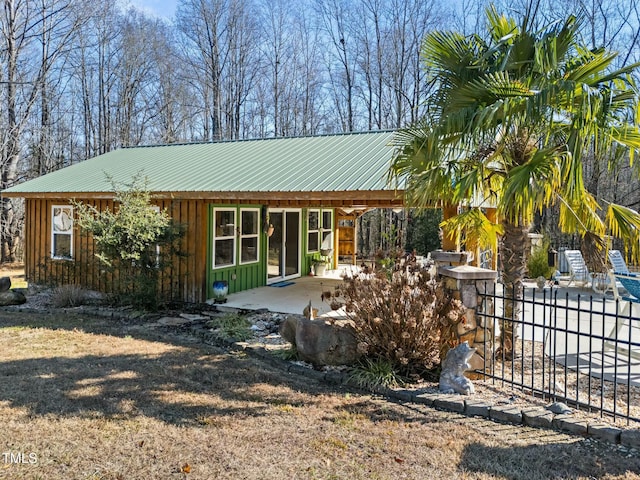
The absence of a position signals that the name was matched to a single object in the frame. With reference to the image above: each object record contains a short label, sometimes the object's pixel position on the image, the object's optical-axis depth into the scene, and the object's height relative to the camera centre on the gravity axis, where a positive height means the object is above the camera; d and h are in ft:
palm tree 14.38 +3.33
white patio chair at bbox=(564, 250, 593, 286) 38.06 -3.41
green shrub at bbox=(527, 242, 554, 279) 40.86 -3.39
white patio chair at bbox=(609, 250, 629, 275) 33.65 -2.49
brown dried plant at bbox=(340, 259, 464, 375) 16.39 -3.28
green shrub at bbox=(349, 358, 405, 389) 15.87 -5.17
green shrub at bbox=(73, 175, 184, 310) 26.89 -1.12
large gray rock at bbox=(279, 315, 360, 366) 17.69 -4.46
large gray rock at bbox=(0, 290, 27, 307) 30.89 -4.99
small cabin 27.14 +1.62
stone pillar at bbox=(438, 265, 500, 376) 16.44 -2.76
